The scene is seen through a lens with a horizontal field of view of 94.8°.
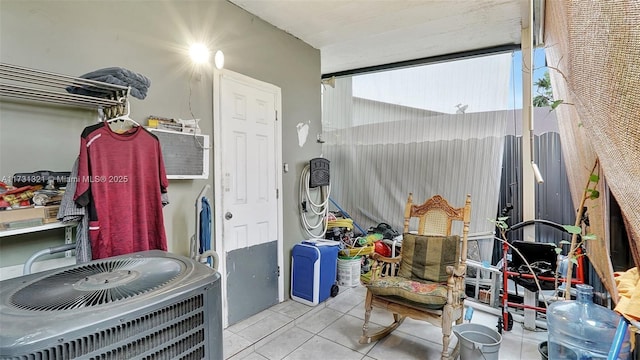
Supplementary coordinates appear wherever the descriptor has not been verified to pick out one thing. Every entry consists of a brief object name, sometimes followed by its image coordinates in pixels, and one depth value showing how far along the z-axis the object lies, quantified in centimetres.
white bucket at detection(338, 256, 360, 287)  363
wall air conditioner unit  203
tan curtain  61
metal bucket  186
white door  261
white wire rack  138
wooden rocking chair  217
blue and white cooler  310
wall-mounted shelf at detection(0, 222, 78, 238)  126
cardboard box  128
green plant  131
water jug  130
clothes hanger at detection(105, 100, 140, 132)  166
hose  354
